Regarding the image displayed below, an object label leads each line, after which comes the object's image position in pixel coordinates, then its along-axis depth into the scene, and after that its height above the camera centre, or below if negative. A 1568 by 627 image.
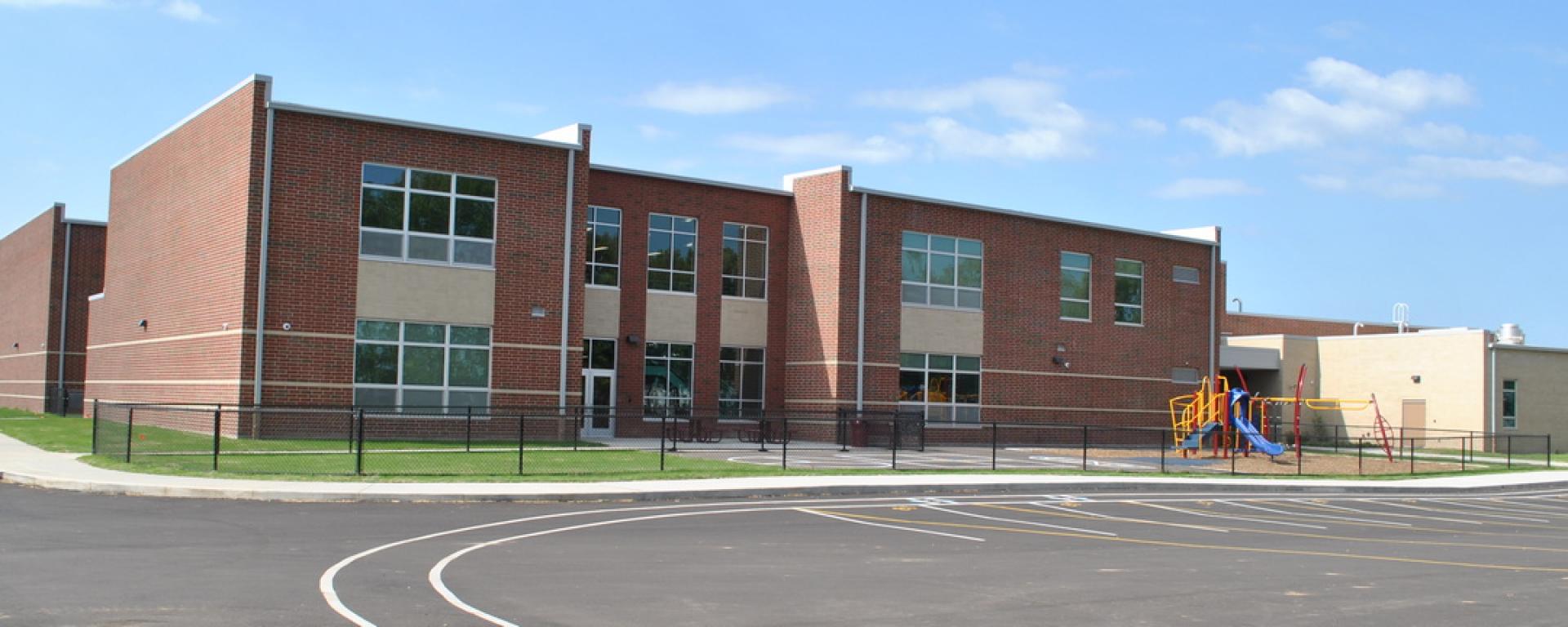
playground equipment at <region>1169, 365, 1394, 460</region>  38.16 -0.85
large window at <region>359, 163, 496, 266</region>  32.59 +3.67
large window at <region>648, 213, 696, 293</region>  39.00 +3.47
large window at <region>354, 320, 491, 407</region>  32.69 +0.11
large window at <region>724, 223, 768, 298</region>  40.44 +3.46
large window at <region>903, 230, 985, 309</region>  41.72 +3.47
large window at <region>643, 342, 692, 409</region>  39.16 +0.03
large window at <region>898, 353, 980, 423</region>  41.78 -0.03
